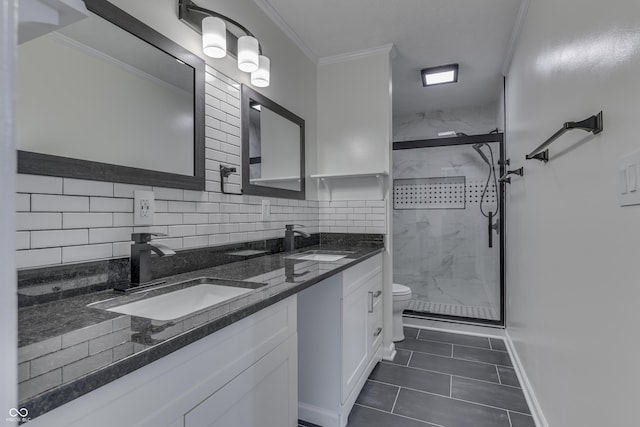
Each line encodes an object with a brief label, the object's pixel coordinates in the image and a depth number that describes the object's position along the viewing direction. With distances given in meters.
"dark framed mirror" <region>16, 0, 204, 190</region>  0.96
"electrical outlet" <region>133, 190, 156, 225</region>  1.25
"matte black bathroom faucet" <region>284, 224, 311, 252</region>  2.24
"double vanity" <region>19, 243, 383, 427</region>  0.57
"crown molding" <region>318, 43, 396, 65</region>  2.57
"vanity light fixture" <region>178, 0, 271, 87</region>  1.49
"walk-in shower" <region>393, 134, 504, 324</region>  3.42
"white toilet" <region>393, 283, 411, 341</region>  2.80
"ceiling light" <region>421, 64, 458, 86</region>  2.94
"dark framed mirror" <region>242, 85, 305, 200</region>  1.90
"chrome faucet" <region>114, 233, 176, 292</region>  1.18
